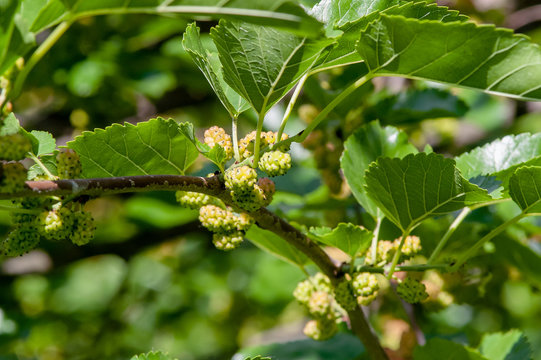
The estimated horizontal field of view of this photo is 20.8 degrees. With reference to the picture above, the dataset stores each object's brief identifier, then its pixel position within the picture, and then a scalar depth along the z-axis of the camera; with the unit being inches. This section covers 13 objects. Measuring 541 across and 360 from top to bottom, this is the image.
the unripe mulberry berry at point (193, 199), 28.9
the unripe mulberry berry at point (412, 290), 29.7
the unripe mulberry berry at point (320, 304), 31.8
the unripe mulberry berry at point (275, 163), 27.2
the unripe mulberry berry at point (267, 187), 27.7
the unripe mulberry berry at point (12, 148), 25.4
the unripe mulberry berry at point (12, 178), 25.3
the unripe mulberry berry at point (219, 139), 28.3
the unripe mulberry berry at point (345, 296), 29.7
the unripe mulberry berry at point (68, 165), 27.5
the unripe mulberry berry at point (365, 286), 29.4
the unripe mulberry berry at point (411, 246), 30.2
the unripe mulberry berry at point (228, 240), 28.7
